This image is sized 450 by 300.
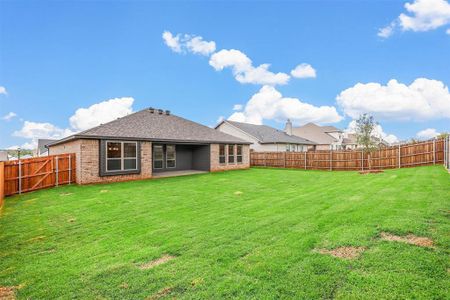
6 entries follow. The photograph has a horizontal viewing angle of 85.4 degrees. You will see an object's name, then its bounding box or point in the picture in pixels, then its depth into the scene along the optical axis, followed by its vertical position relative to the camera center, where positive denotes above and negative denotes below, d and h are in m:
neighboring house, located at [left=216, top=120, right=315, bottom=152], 28.95 +2.04
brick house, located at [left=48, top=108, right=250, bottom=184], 13.41 +0.33
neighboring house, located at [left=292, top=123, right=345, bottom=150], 42.69 +3.34
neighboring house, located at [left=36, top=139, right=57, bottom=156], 38.66 +0.32
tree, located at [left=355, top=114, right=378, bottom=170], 20.30 +1.83
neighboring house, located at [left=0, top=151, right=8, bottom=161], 25.61 -0.22
